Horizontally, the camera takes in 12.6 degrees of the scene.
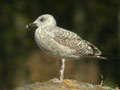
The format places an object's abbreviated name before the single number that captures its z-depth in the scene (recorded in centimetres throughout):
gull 1201
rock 1110
